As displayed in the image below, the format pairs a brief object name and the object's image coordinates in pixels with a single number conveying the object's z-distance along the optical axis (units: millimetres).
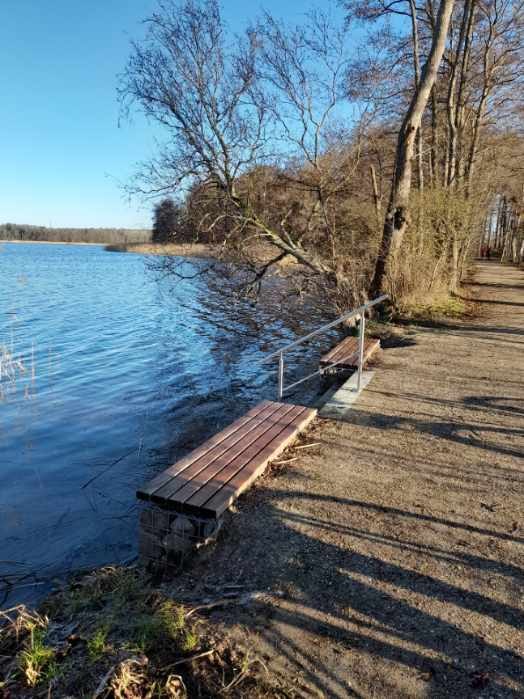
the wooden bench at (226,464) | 3375
